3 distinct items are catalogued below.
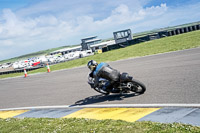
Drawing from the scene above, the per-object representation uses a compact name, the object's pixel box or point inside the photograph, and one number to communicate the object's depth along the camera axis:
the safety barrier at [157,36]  70.55
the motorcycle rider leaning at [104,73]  15.97
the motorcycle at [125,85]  15.25
